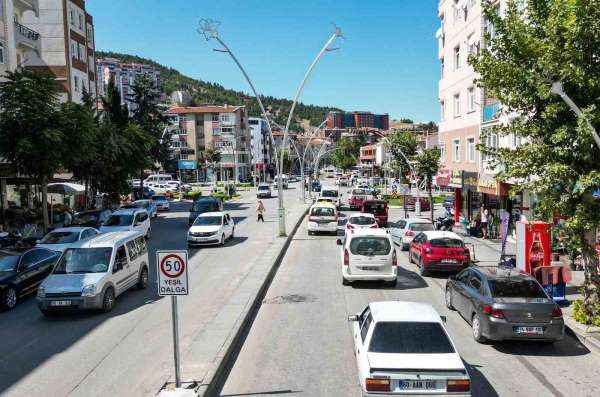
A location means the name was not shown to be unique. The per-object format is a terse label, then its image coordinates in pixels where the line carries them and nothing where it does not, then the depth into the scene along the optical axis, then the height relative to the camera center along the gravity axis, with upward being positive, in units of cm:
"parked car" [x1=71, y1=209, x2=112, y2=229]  2931 -264
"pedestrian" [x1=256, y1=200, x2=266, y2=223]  3738 -292
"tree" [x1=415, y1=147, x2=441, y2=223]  3566 +34
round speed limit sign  808 -154
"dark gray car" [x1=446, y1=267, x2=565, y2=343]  998 -276
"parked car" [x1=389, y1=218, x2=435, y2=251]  2347 -272
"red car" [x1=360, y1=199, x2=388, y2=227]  3444 -267
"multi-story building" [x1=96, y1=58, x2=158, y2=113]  18211 +3438
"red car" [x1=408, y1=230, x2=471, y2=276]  1769 -291
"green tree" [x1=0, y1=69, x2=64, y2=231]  2677 +251
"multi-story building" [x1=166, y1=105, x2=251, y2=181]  11306 +875
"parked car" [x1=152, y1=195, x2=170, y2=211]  4730 -283
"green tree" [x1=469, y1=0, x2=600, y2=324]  1083 +144
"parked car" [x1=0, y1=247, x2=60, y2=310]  1463 -292
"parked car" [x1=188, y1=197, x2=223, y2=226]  3350 -224
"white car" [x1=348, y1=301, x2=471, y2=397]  702 -262
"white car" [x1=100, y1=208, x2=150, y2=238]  2702 -261
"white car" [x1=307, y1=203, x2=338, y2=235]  2945 -287
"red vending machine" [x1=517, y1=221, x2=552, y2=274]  1530 -230
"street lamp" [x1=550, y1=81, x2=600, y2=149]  1025 +124
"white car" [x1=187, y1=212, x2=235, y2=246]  2517 -282
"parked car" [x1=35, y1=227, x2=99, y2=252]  2033 -257
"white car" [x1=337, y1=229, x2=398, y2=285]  1570 -266
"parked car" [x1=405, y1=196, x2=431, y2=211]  4859 -336
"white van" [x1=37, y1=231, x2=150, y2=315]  1316 -273
